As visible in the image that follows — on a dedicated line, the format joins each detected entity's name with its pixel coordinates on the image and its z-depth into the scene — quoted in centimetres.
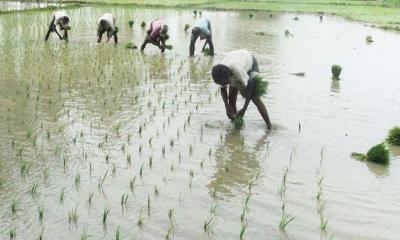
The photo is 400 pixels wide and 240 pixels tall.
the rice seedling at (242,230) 379
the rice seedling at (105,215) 398
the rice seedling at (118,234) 363
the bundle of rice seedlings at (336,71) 1032
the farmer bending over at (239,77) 602
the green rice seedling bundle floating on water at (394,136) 633
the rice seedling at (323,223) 407
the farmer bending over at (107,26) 1328
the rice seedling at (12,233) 376
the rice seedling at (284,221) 405
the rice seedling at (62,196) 439
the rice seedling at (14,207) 412
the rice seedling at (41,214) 403
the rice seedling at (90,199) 435
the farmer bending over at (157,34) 1241
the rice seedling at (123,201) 433
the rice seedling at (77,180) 473
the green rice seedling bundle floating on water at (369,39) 1677
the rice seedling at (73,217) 403
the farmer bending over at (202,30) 1195
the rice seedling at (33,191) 446
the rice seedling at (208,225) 400
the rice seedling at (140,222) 402
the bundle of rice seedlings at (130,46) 1340
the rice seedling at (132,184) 472
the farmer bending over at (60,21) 1337
